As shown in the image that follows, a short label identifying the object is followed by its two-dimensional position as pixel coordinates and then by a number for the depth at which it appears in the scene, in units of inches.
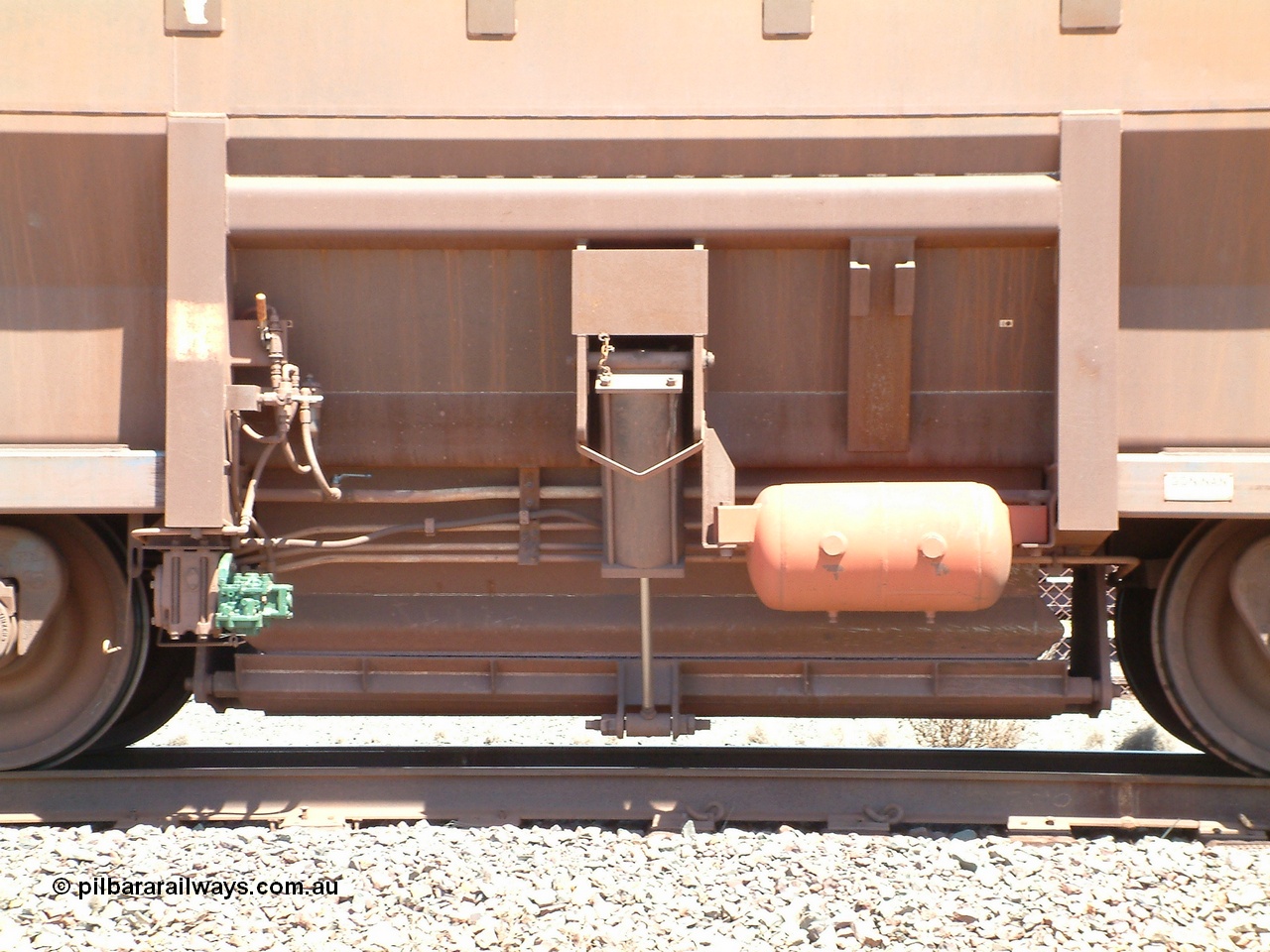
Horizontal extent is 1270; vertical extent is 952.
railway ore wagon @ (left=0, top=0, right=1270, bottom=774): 177.0
